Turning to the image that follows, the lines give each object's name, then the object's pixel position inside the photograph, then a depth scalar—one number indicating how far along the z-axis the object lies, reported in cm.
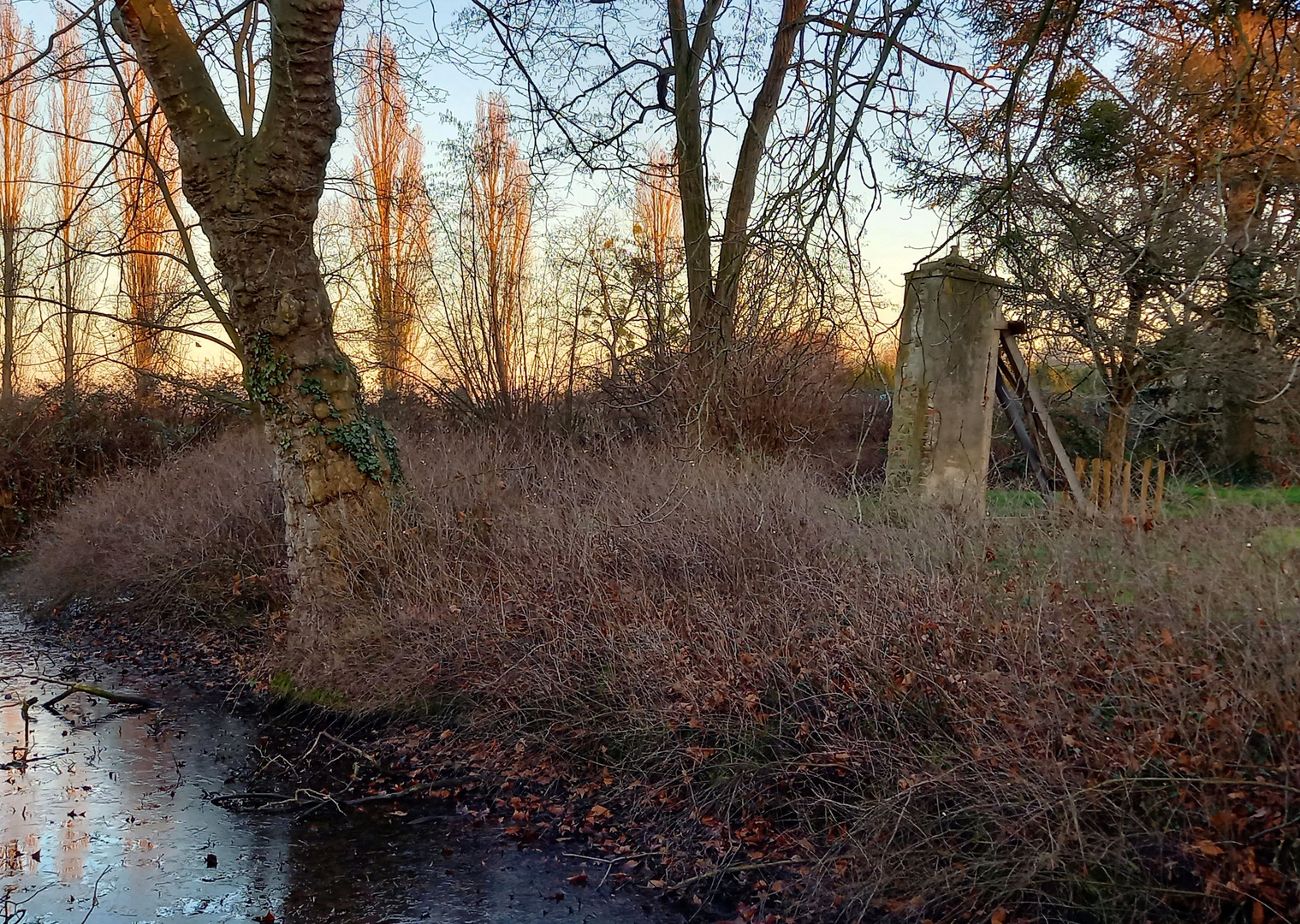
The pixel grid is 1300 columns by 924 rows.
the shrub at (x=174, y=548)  1005
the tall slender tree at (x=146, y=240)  1066
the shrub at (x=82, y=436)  1556
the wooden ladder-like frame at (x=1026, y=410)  1038
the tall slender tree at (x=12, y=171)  1791
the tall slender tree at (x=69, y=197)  1480
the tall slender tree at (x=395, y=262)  1307
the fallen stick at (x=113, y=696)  823
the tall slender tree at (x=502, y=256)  1338
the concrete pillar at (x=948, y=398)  984
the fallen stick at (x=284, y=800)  645
